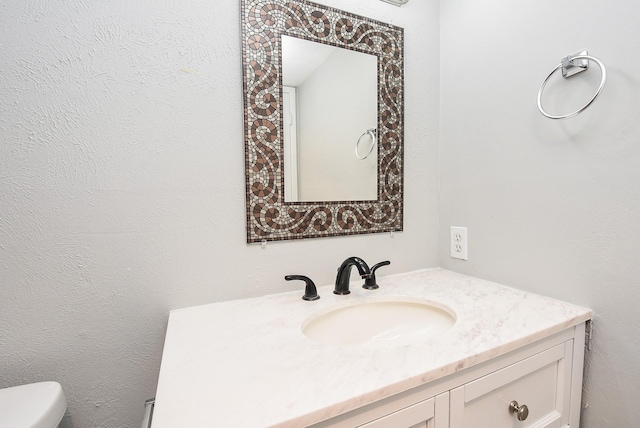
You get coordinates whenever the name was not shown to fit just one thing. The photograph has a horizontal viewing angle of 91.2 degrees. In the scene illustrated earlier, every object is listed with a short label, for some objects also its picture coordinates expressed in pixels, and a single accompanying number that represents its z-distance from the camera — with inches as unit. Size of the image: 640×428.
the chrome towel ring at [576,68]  30.9
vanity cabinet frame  22.0
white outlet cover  47.6
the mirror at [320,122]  38.3
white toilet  24.4
